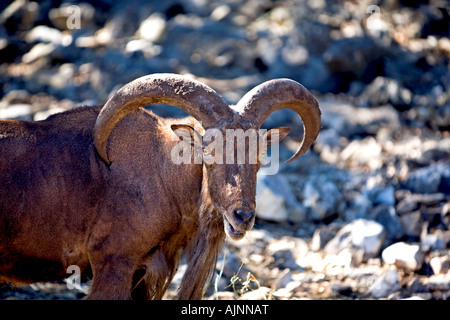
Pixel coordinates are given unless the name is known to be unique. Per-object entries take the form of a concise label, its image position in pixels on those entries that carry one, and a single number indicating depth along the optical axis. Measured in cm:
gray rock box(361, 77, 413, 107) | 1652
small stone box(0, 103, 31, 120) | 1456
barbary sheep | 652
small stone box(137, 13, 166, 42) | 1933
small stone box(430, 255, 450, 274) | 894
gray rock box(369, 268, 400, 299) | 852
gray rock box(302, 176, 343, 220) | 1140
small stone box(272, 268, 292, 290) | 876
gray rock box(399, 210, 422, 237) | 1041
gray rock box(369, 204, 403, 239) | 1038
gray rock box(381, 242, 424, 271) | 906
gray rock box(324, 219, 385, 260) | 965
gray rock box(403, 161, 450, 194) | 1177
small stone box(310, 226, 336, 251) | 1020
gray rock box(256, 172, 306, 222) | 1124
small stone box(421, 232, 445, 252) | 966
